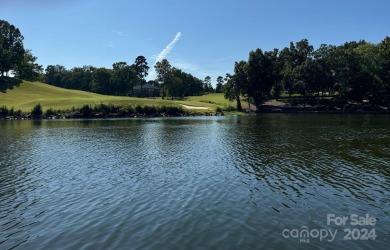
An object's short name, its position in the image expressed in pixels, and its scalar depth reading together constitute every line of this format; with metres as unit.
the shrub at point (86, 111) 132.25
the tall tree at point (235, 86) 160.00
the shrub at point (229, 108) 156.38
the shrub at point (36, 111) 129.11
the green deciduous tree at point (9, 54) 182.75
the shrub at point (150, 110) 140.38
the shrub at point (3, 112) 132.12
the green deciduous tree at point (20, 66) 193.84
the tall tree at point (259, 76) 160.75
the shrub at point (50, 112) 130.62
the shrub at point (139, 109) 139.50
